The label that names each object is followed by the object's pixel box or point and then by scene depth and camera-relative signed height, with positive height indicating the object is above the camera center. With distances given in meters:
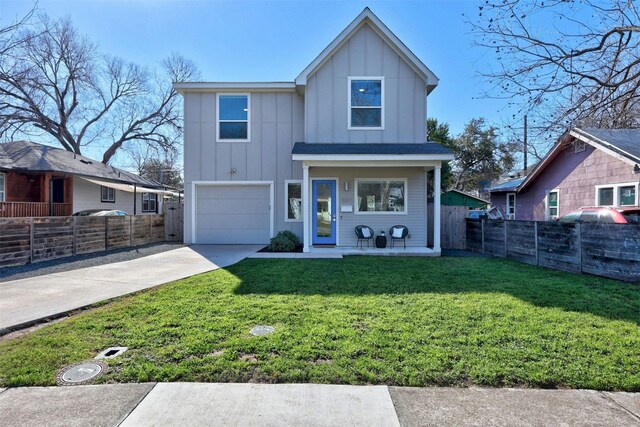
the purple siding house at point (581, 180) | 11.05 +1.44
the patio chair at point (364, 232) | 10.62 -0.55
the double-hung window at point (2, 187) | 14.71 +1.20
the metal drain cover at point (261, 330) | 3.84 -1.37
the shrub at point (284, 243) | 10.48 -0.90
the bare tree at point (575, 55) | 4.51 +2.29
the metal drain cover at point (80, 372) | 2.85 -1.42
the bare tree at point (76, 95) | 23.28 +9.99
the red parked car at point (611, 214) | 8.99 +0.05
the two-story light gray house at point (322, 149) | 10.73 +2.19
